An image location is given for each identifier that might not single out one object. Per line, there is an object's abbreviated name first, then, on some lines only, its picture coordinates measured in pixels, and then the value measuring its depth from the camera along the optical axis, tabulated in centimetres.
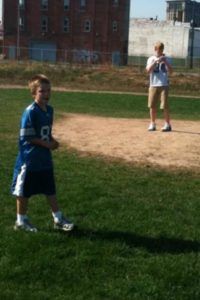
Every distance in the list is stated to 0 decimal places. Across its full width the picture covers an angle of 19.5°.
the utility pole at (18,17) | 7000
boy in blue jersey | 557
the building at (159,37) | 9556
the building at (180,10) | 13064
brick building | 7000
